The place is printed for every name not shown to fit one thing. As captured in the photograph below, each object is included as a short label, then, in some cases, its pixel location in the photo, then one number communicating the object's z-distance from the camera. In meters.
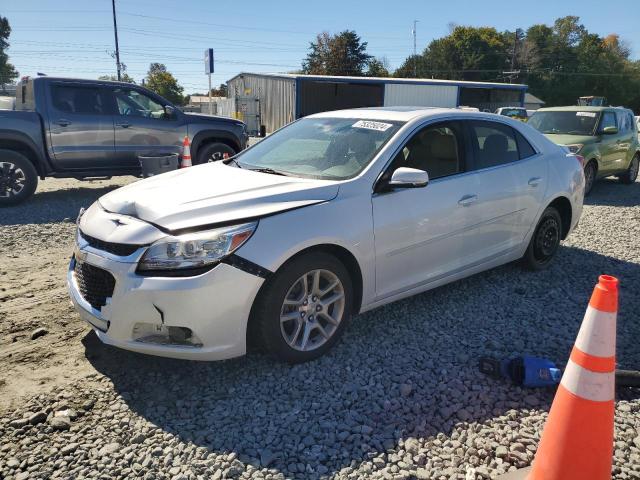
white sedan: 2.97
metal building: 31.28
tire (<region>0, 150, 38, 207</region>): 8.09
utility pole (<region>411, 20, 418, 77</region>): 71.31
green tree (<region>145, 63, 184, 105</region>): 61.81
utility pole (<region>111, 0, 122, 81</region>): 38.24
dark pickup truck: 8.24
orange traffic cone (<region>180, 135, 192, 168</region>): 8.89
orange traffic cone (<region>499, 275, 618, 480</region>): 2.21
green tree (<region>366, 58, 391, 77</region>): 67.44
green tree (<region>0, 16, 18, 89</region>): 67.25
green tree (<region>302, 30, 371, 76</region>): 66.31
